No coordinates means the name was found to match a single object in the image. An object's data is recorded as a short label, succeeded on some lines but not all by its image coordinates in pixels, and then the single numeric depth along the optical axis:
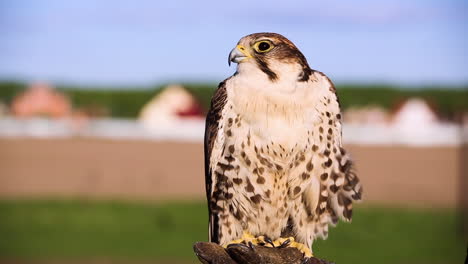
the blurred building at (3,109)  55.94
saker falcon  8.68
